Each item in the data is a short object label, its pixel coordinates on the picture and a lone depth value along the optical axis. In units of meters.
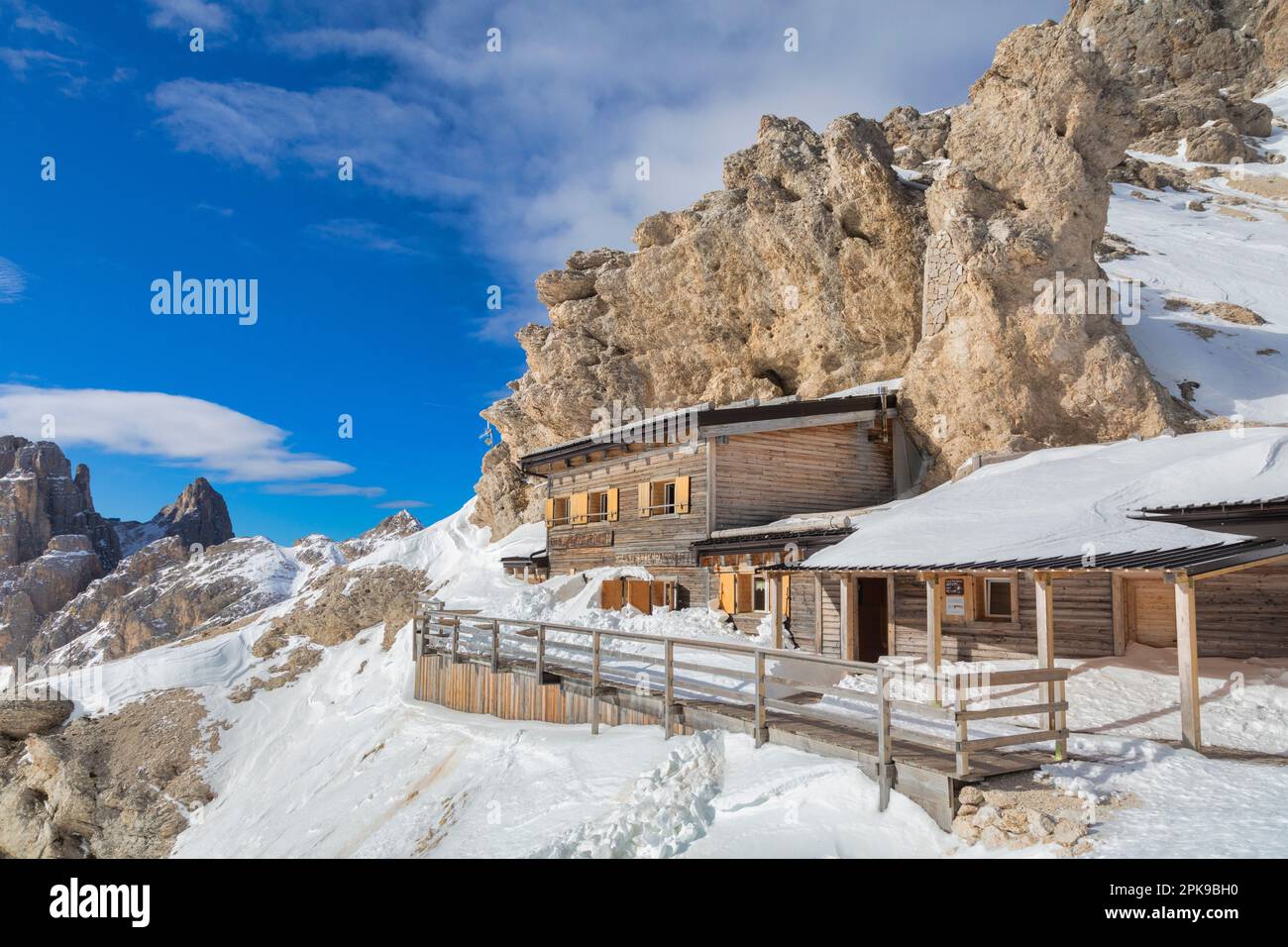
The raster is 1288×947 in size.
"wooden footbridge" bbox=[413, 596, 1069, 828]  8.12
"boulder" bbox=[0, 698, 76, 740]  29.38
